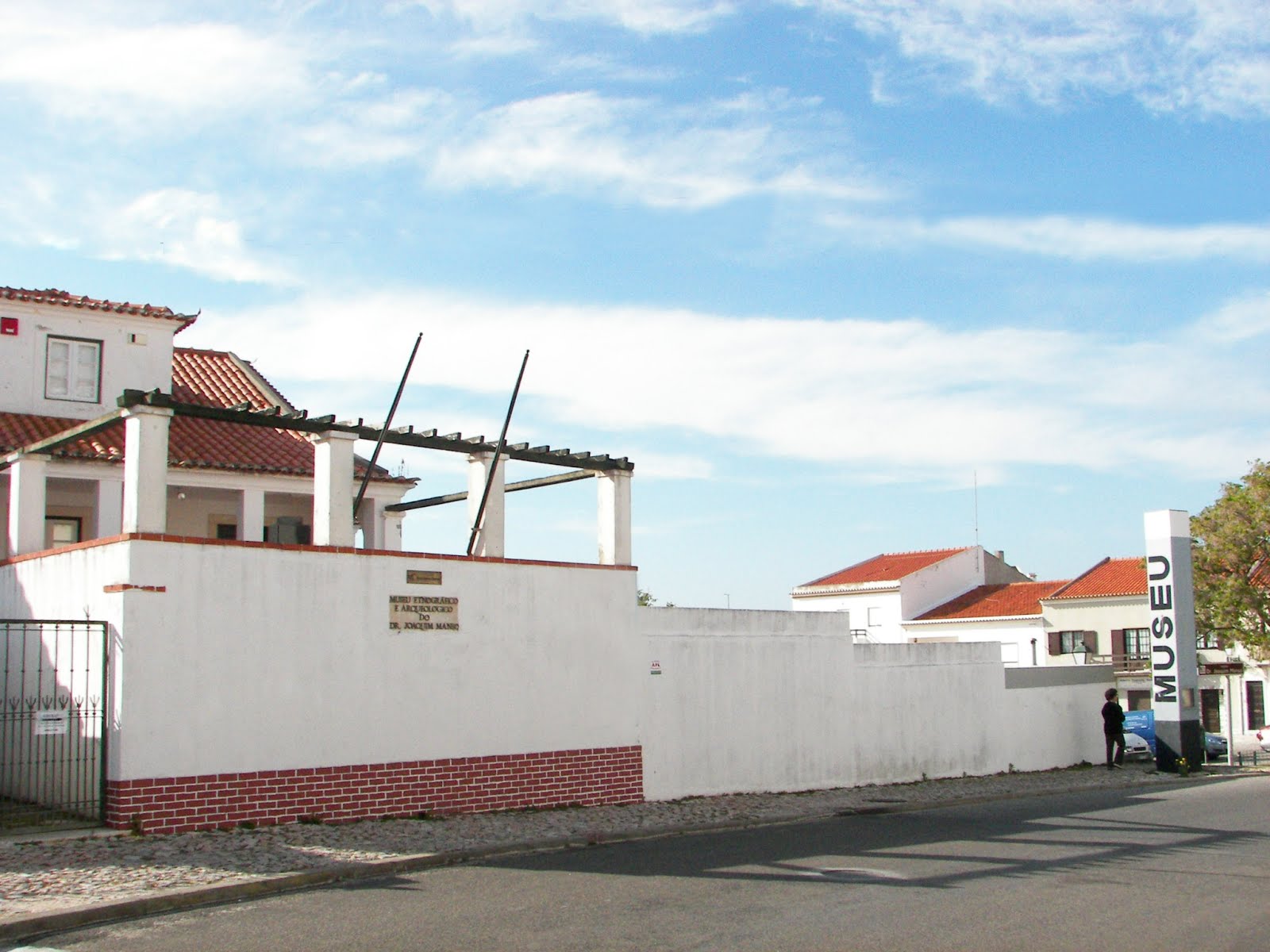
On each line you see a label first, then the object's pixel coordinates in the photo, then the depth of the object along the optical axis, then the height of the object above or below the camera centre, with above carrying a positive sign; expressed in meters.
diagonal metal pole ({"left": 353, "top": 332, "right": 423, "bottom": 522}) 15.12 +2.42
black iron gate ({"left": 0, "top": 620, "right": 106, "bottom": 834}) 12.94 -0.81
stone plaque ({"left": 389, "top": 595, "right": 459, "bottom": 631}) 15.02 +0.37
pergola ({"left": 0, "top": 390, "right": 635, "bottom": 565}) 13.27 +2.16
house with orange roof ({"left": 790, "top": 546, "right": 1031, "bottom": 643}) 58.94 +2.41
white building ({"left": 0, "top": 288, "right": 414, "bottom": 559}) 20.14 +3.44
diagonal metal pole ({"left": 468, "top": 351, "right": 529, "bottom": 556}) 16.33 +2.09
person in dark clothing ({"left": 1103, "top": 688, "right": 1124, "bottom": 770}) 24.86 -1.75
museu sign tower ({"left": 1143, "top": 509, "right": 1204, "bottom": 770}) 24.39 -0.12
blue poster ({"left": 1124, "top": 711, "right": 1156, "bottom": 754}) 33.81 -2.44
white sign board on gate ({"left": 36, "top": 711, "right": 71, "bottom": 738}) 12.66 -0.74
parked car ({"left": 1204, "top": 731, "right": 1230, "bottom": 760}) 32.06 -2.97
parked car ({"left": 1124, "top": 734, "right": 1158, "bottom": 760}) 29.91 -2.77
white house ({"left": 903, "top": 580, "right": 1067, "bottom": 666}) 55.81 +0.65
